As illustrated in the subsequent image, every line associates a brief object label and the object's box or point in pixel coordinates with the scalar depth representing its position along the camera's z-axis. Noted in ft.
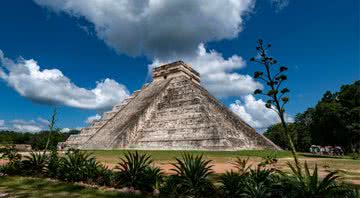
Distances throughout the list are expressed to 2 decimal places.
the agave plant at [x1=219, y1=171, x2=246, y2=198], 15.52
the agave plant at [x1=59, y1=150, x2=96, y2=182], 22.17
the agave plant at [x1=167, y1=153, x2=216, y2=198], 16.94
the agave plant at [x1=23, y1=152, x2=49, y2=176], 26.09
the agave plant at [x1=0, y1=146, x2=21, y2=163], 27.71
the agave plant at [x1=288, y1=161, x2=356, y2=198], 12.62
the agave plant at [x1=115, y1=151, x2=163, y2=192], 18.90
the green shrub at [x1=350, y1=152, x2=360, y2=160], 59.06
